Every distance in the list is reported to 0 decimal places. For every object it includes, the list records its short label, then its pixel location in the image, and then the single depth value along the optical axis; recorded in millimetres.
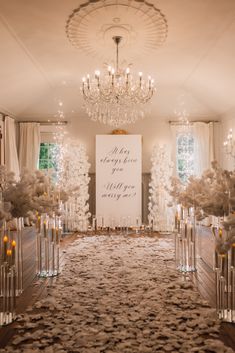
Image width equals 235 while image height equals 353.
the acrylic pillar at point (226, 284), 2812
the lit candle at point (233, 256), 2779
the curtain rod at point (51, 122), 9039
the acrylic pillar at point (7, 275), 2840
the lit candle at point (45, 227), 4239
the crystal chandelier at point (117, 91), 4910
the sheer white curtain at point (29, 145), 8938
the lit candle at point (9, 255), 2889
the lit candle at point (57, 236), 4426
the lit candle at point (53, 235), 4326
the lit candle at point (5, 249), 2910
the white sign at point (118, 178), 8367
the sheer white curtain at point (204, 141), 8914
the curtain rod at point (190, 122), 8961
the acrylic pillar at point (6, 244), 2916
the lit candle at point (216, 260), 2963
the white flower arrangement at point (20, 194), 3020
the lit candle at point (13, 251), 3010
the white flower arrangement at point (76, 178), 8227
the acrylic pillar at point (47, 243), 4250
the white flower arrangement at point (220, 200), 2533
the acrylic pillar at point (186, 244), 4469
